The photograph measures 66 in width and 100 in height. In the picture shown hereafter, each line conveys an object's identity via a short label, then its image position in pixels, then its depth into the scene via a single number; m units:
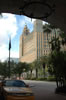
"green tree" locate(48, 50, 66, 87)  8.52
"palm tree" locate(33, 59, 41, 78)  38.01
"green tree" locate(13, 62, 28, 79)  35.87
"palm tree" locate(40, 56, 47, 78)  34.55
